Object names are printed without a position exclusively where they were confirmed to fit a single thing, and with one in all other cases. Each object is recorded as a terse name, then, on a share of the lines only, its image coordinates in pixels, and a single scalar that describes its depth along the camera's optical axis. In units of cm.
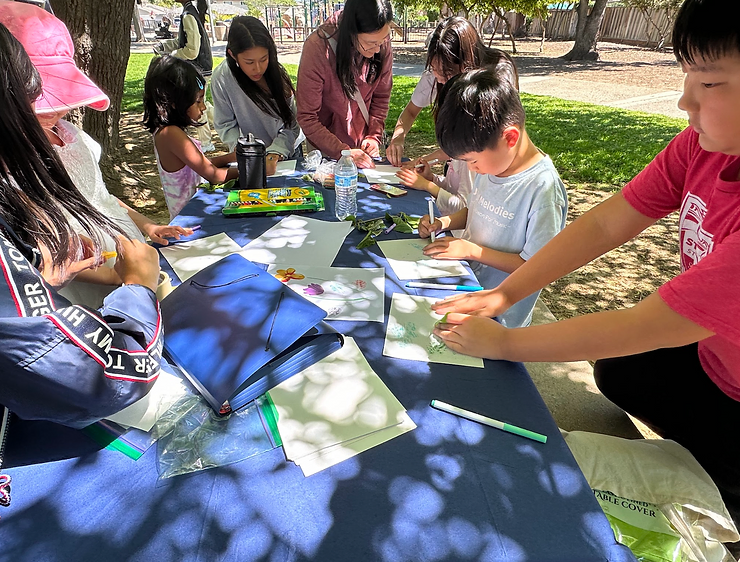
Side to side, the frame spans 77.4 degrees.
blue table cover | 78
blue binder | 100
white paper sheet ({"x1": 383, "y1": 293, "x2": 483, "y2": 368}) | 121
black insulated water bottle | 226
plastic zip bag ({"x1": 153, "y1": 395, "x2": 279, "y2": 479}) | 92
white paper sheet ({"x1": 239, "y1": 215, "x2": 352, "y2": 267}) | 172
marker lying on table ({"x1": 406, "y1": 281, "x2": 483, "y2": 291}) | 153
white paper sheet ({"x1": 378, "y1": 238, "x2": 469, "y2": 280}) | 163
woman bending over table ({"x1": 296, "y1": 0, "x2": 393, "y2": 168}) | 265
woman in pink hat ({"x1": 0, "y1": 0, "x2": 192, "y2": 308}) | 123
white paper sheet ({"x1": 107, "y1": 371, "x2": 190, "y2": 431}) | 97
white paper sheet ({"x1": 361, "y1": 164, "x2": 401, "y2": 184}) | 261
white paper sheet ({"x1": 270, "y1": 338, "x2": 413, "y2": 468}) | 96
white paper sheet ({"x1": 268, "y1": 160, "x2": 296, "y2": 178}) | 271
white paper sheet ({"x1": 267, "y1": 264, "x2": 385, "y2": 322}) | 140
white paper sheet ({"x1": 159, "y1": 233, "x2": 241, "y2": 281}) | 163
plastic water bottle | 209
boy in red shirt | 91
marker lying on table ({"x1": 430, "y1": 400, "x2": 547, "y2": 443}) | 99
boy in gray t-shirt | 160
